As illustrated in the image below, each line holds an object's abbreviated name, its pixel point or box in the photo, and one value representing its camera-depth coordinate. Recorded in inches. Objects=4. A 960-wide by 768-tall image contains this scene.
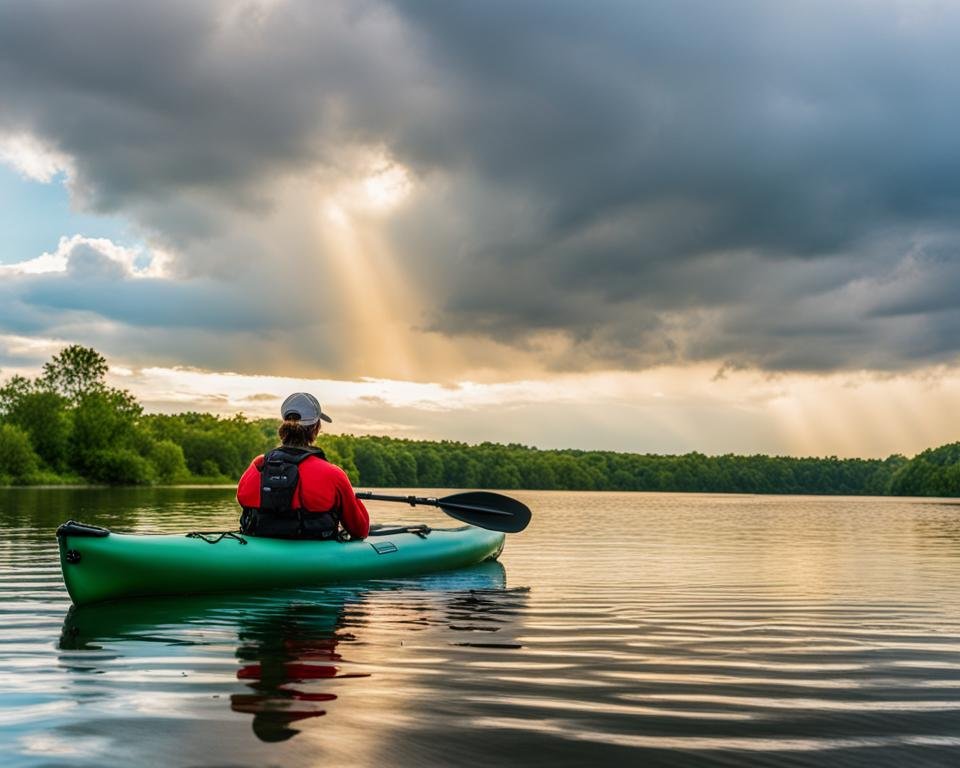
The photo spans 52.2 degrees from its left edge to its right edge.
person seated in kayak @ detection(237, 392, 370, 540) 373.1
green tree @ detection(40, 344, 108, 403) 3107.8
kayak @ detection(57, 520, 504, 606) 333.7
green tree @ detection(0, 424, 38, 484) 2701.8
